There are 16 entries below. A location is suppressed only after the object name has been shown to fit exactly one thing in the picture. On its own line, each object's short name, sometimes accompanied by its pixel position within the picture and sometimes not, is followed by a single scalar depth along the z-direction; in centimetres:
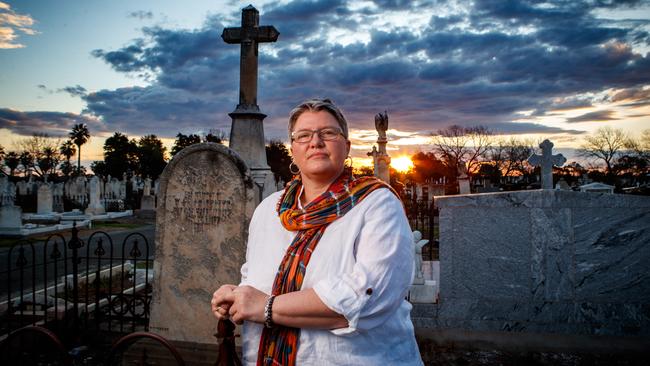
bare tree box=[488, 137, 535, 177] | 4891
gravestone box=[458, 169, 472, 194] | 933
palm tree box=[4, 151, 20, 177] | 5247
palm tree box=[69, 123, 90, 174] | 6588
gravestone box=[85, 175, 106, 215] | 2162
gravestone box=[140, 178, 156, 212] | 2381
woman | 145
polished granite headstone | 506
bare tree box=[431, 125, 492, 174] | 4725
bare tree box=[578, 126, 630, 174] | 4572
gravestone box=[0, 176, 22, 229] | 1484
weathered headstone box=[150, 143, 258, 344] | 467
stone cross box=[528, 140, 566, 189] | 613
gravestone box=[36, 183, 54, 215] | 2089
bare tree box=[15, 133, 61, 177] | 5559
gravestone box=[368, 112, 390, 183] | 1588
